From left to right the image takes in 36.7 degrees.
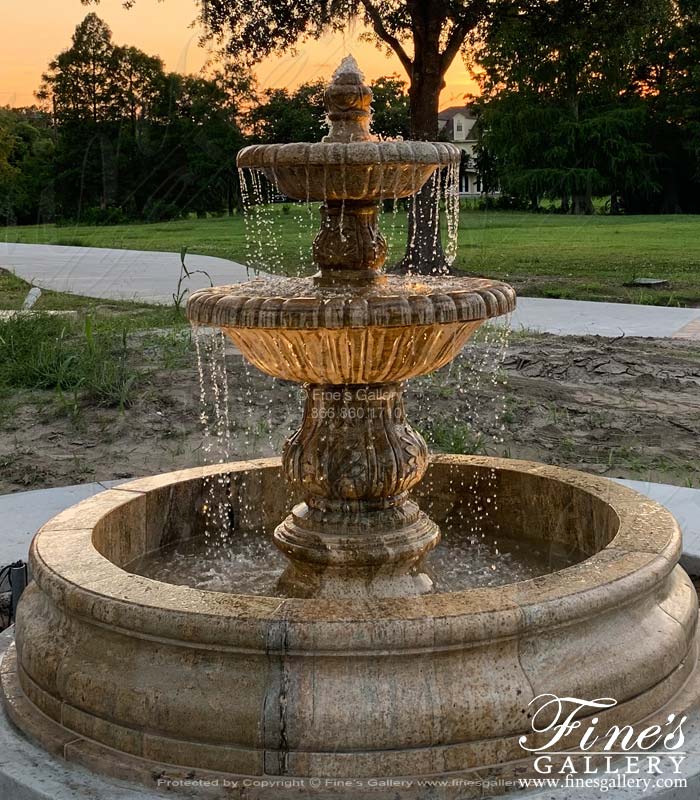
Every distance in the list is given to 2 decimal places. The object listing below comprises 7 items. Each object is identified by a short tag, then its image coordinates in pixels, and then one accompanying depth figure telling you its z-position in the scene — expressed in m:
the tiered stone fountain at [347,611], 3.01
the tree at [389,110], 19.67
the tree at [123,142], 32.00
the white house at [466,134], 47.03
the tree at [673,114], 43.31
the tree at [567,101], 18.61
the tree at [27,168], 39.94
